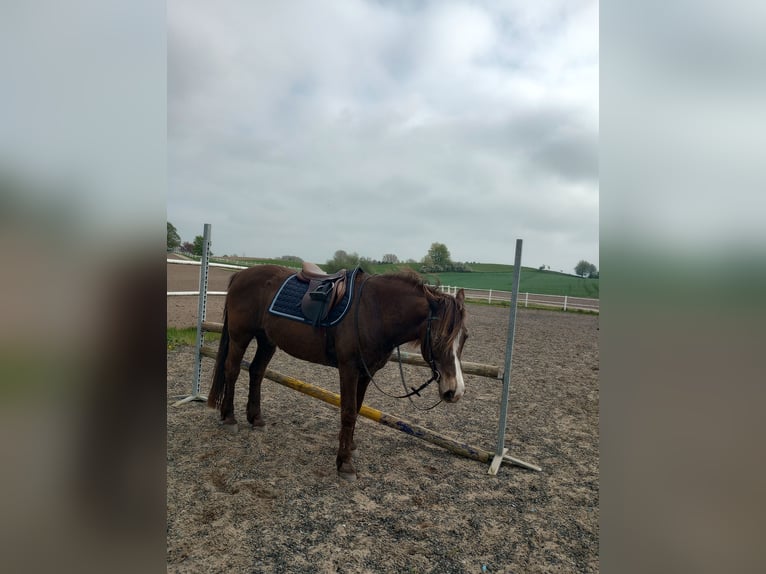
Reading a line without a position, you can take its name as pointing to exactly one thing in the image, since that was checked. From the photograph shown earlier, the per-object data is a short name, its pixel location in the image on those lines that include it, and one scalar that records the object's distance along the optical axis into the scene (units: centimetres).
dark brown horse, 309
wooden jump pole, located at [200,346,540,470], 356
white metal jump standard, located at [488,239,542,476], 350
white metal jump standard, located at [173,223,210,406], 459
